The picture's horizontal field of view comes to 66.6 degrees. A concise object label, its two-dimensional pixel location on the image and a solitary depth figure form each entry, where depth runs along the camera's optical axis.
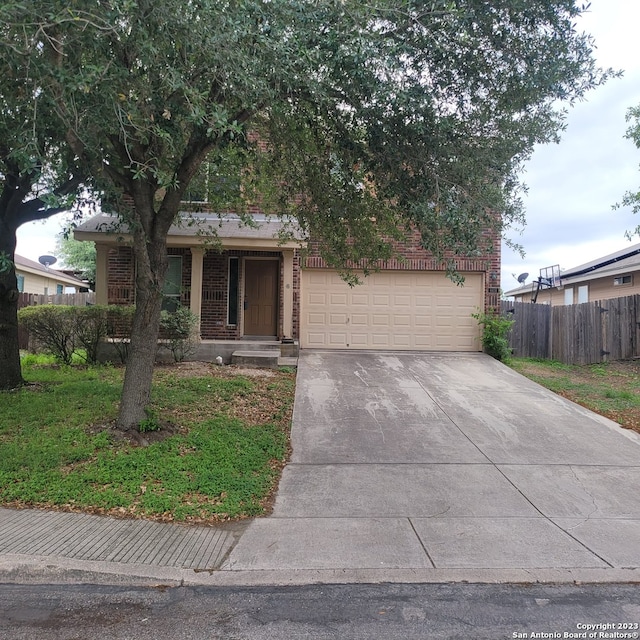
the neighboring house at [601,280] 18.95
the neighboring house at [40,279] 24.78
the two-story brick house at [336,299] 13.20
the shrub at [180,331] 11.17
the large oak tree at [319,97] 4.89
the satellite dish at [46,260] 28.92
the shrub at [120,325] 11.20
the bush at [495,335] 13.03
